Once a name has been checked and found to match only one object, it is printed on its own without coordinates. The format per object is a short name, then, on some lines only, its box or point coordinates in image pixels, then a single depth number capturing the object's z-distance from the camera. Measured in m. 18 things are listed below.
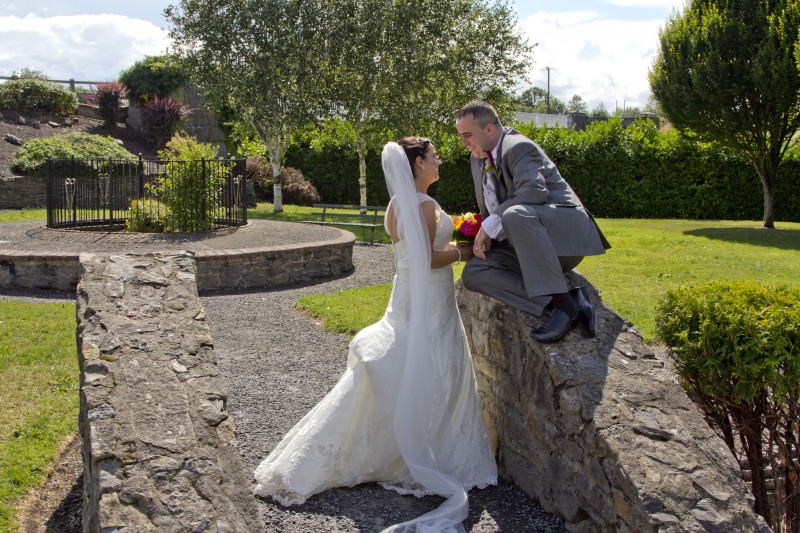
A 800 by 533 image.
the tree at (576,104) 107.76
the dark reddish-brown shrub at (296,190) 27.77
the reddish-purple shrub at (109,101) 32.97
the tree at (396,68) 22.48
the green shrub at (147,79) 35.12
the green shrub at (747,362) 4.29
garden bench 19.11
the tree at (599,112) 68.38
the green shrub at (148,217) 14.27
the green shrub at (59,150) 23.31
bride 4.64
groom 4.34
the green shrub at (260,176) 27.73
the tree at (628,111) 80.12
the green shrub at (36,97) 31.11
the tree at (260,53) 22.41
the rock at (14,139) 27.49
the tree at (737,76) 19.84
